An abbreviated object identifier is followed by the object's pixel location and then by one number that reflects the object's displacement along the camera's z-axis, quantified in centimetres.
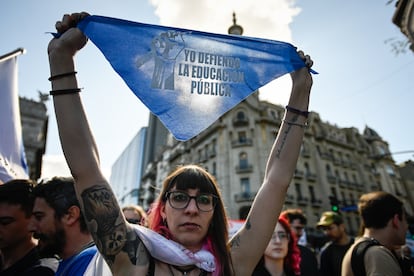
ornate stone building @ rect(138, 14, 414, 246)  2839
